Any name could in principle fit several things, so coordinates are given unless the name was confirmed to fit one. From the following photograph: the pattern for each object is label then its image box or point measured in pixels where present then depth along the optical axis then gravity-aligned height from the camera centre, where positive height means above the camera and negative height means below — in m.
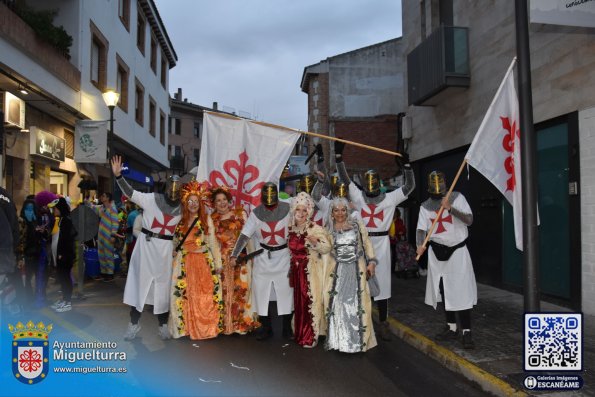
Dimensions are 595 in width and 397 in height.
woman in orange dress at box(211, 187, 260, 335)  6.63 -0.84
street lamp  12.89 +3.09
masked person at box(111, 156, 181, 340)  6.22 -0.48
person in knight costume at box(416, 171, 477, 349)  5.70 -0.52
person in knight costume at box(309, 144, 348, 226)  7.80 +0.43
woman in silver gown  5.77 -0.84
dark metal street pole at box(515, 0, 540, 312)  4.88 +0.38
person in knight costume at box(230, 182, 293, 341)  6.29 -0.49
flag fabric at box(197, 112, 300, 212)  7.25 +0.92
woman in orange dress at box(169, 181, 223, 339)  6.39 -0.82
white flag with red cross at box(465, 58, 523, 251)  5.35 +0.73
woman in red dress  6.05 -0.68
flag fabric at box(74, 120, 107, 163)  15.96 +2.48
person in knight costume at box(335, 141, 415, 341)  6.62 -0.02
